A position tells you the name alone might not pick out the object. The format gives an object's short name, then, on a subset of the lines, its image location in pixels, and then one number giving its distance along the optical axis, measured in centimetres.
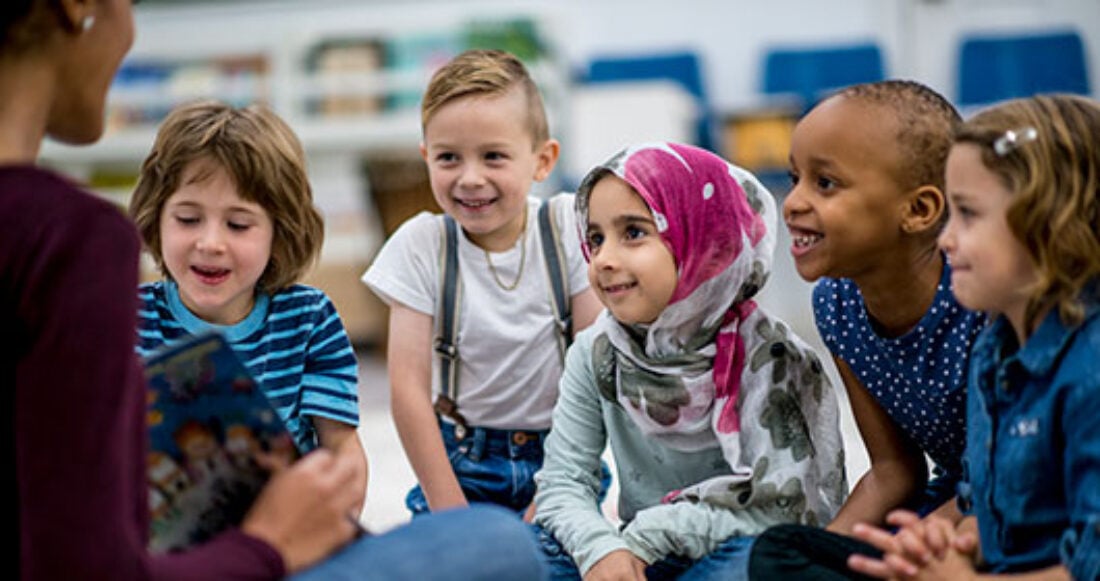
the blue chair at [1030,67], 511
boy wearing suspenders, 168
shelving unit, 495
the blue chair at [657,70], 566
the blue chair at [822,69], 538
